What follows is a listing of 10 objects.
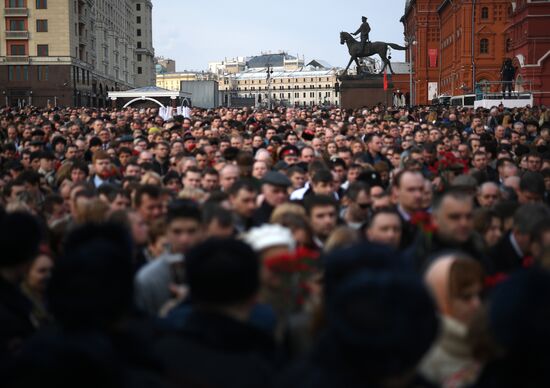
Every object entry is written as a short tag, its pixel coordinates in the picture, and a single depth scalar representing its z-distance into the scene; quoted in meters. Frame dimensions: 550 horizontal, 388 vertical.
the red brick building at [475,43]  50.09
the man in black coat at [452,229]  6.46
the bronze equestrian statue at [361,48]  49.18
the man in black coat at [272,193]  9.04
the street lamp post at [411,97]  68.50
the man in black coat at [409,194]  8.18
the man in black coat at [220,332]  3.64
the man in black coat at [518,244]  7.21
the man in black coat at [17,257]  4.78
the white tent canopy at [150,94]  58.68
